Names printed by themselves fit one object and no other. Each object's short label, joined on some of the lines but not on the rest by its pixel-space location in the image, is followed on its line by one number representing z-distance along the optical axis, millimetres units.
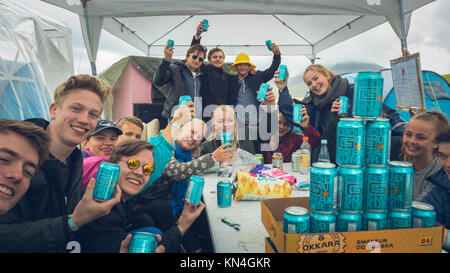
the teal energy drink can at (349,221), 721
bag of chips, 1220
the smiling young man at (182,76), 2488
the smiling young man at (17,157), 723
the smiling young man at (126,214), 903
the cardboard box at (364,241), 665
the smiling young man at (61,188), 765
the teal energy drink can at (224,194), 1160
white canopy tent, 2441
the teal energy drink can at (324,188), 705
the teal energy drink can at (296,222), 690
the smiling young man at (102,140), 1238
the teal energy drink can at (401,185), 732
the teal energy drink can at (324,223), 706
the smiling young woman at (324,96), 1992
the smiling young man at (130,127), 1578
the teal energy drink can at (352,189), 721
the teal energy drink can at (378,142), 738
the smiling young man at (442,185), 998
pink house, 3777
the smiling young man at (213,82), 2693
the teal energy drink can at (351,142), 726
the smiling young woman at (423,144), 1198
